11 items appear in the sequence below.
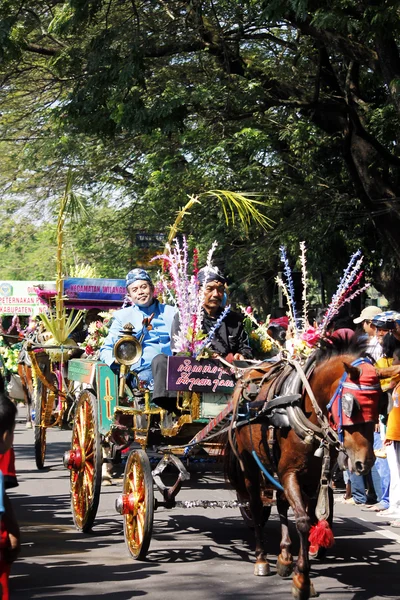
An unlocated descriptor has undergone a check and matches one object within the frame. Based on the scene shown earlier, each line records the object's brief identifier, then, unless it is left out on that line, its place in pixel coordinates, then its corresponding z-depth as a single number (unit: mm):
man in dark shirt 8953
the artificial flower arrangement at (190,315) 8453
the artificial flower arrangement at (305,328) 7824
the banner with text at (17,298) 31109
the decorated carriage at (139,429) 8078
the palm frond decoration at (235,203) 9972
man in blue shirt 9391
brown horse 6355
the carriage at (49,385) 13188
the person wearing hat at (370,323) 11255
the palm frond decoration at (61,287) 10586
